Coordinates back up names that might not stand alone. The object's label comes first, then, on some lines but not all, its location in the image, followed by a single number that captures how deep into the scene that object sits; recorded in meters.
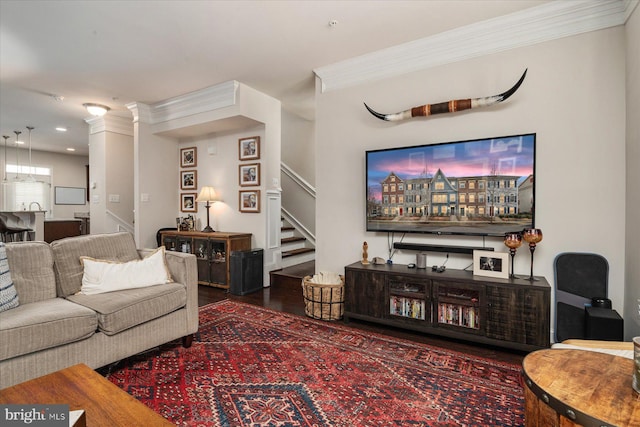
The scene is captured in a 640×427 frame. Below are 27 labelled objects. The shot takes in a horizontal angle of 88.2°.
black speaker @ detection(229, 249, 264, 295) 4.12
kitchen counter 5.45
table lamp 4.81
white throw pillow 2.35
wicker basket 3.17
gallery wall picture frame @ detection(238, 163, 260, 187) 4.61
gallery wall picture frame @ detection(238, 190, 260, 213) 4.61
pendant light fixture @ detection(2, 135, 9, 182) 7.72
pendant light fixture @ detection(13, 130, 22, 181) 7.84
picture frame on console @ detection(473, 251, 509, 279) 2.61
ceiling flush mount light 4.84
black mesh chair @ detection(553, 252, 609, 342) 2.44
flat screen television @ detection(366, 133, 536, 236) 2.65
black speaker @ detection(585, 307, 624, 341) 2.06
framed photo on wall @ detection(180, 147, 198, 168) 5.36
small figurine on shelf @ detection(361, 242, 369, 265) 3.24
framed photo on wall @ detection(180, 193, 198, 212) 5.38
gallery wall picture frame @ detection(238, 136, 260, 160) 4.62
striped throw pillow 1.94
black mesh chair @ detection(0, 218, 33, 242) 5.16
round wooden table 0.98
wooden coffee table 1.08
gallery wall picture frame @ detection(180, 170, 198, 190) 5.35
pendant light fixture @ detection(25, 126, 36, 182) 7.88
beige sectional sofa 1.74
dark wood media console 2.38
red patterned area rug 1.70
